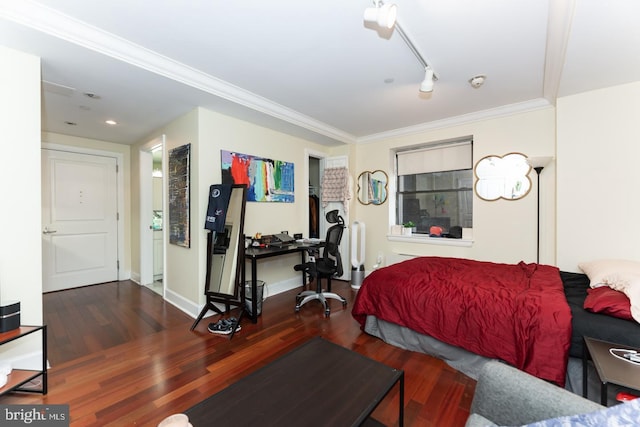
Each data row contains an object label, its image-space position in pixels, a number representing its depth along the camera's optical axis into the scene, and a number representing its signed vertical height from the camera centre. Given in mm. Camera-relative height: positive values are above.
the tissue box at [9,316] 1764 -692
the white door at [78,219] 4031 -122
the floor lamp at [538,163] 2957 +536
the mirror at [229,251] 2982 -455
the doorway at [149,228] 4406 -287
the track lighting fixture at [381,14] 1563 +1164
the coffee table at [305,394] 1151 -887
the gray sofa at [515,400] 1011 -753
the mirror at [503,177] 3430 +448
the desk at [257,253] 3002 -495
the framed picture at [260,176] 3414 +499
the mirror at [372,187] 4637 +424
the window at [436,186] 4047 +410
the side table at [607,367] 1233 -778
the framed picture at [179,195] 3303 +208
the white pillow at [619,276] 1698 -497
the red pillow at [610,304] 1674 -605
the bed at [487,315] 1701 -761
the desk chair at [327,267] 3441 -719
